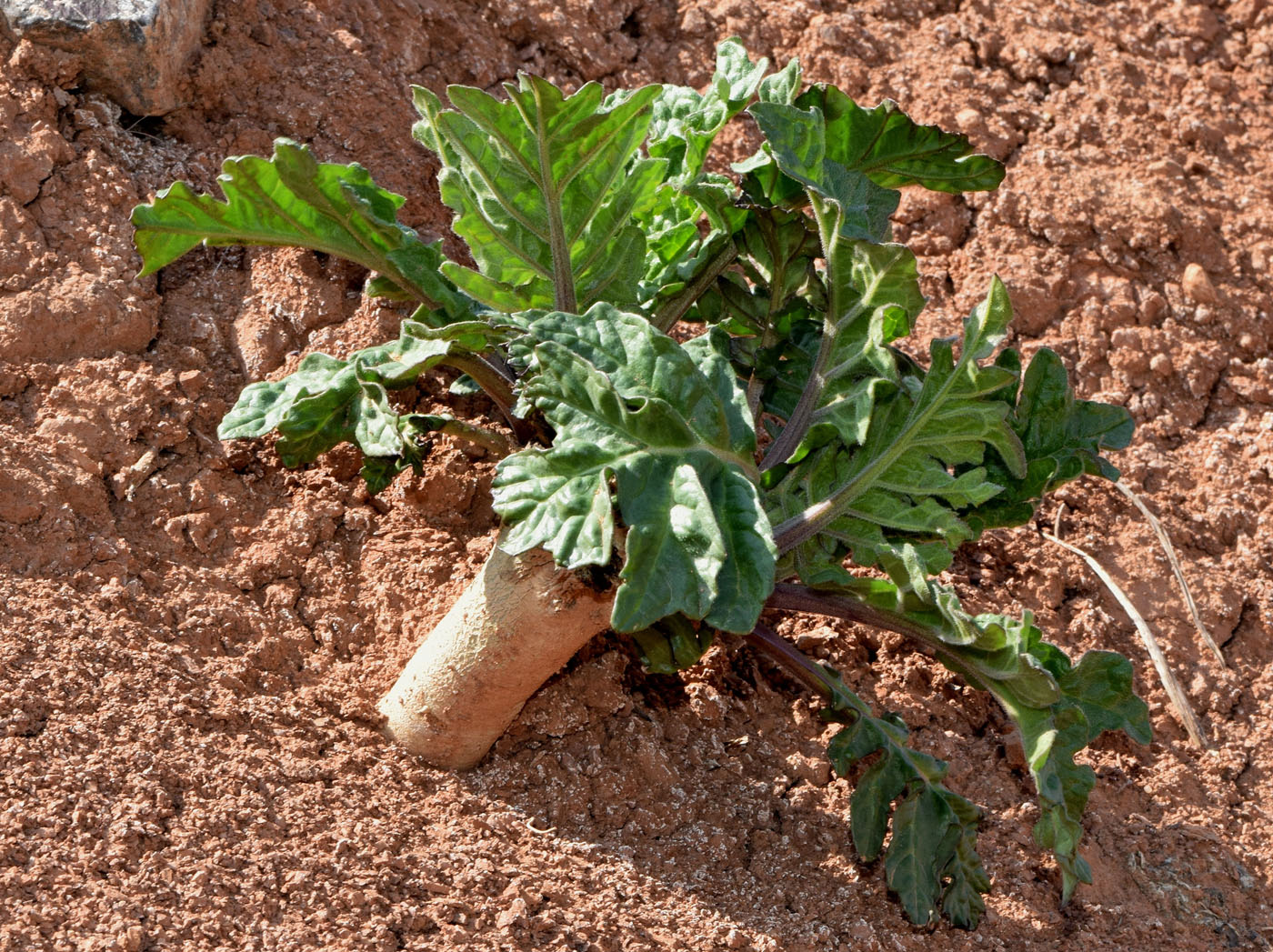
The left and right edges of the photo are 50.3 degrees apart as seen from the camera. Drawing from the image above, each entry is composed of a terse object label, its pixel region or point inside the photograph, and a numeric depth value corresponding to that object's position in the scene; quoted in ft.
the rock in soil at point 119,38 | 10.75
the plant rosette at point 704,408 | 7.44
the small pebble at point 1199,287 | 12.89
